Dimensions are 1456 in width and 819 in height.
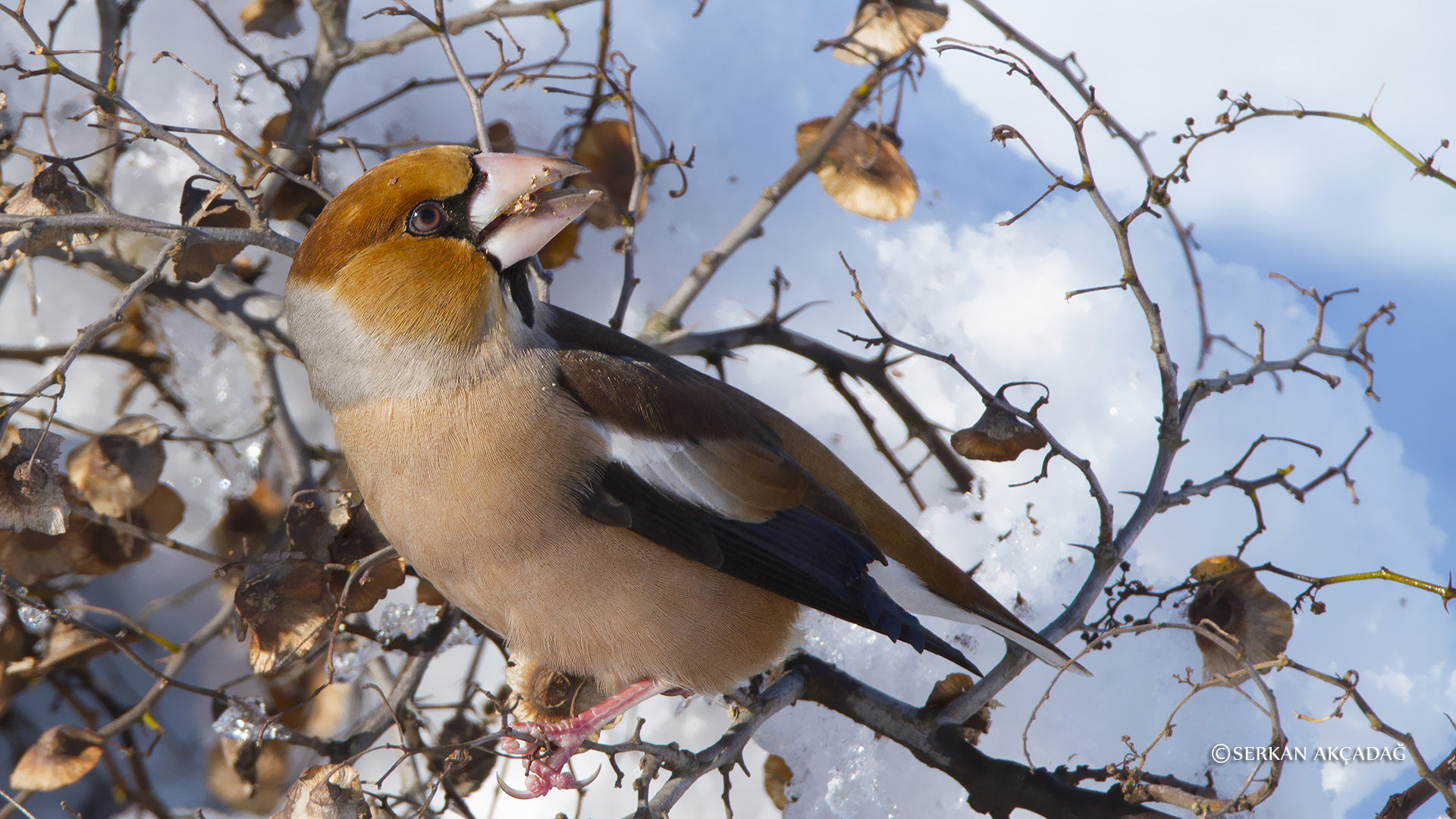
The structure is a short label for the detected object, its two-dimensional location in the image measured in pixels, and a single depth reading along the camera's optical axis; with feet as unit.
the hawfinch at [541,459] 11.54
